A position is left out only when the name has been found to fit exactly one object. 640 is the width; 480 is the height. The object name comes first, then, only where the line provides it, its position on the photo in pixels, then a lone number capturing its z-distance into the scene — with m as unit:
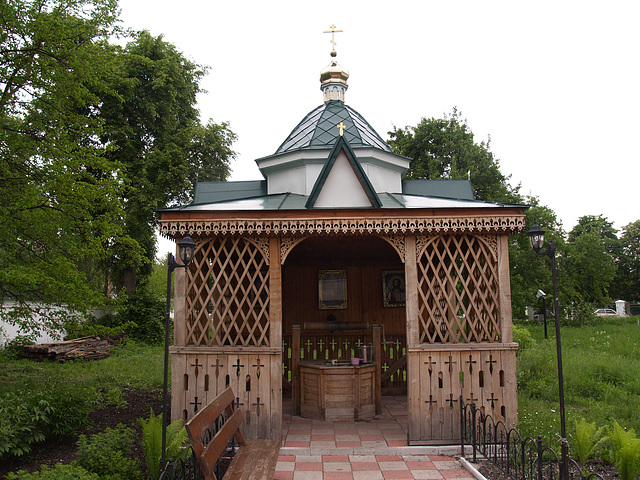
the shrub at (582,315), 22.73
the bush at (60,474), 4.23
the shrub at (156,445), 4.98
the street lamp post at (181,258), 5.11
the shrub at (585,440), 5.29
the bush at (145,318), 17.95
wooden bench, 3.74
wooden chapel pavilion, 6.13
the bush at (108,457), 5.00
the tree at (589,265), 26.83
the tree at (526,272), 21.78
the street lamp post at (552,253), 4.78
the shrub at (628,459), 4.55
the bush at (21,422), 5.43
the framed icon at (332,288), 9.55
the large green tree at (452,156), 23.27
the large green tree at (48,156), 7.29
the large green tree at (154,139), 17.38
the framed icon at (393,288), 9.51
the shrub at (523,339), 12.69
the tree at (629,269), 38.34
